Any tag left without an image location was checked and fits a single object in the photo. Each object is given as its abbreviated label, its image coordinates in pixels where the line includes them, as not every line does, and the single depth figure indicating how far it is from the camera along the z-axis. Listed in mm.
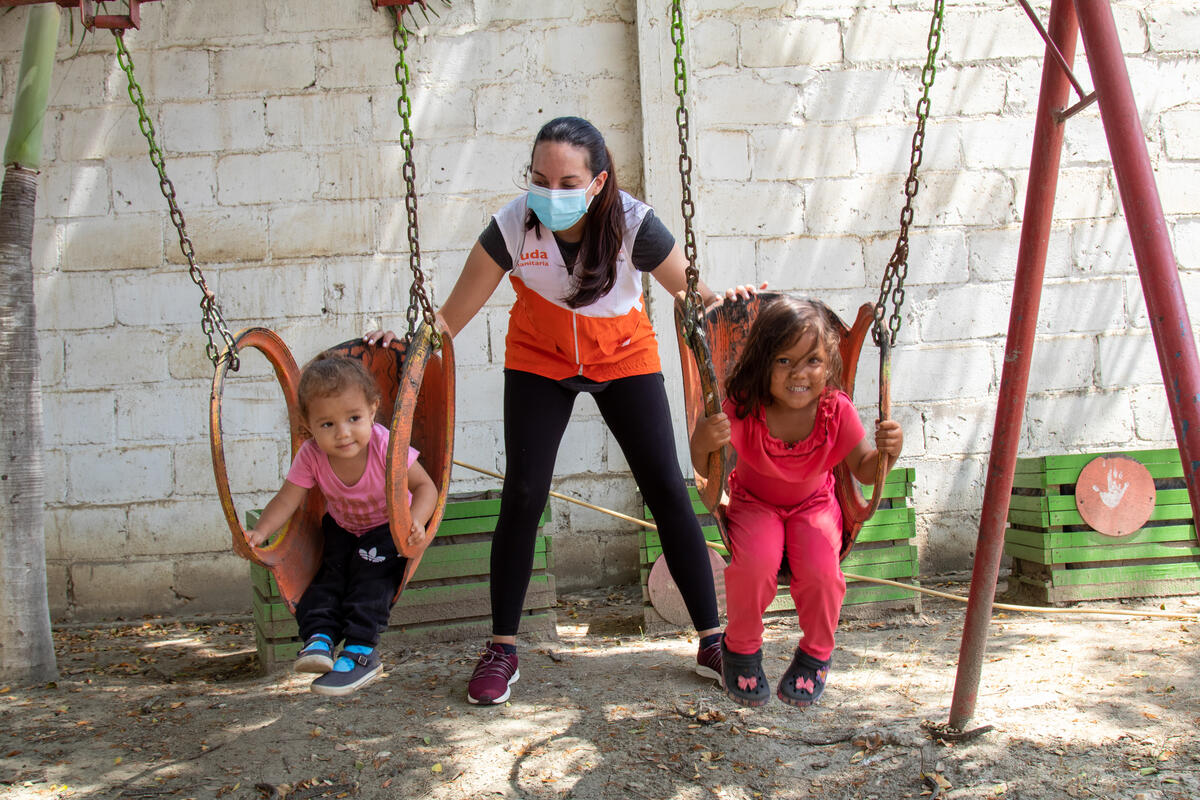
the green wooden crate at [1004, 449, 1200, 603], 4074
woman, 2643
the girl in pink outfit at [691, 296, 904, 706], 2395
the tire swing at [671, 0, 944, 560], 2207
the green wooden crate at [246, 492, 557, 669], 3740
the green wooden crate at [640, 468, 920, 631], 4020
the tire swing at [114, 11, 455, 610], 2316
